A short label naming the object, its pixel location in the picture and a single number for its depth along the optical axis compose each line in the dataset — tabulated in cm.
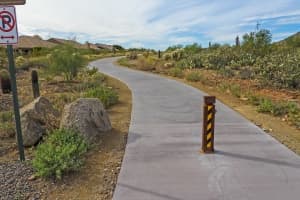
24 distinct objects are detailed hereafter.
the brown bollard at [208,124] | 555
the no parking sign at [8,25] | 485
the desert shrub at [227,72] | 1808
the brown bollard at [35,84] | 1135
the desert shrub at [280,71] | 1441
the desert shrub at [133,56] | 3895
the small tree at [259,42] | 2391
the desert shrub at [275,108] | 898
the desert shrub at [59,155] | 478
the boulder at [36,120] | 642
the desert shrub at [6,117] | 824
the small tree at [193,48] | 3194
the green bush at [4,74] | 1431
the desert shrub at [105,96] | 1000
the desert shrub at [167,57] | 3097
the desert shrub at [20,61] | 2675
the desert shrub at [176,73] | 1944
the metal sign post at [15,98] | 511
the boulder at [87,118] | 628
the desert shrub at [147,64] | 2508
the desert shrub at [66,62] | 1648
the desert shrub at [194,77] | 1677
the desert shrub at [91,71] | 1904
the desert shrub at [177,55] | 2997
